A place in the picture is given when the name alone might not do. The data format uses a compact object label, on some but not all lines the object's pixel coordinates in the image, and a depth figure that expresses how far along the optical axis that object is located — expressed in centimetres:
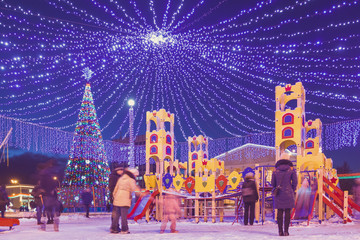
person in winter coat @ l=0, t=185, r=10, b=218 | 1311
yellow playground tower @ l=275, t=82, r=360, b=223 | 1116
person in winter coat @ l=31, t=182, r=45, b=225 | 959
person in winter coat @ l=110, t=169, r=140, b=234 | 823
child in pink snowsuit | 836
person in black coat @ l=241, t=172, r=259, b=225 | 1045
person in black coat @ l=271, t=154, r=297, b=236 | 714
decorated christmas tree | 2766
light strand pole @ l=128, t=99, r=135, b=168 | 2020
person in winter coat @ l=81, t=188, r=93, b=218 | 1789
